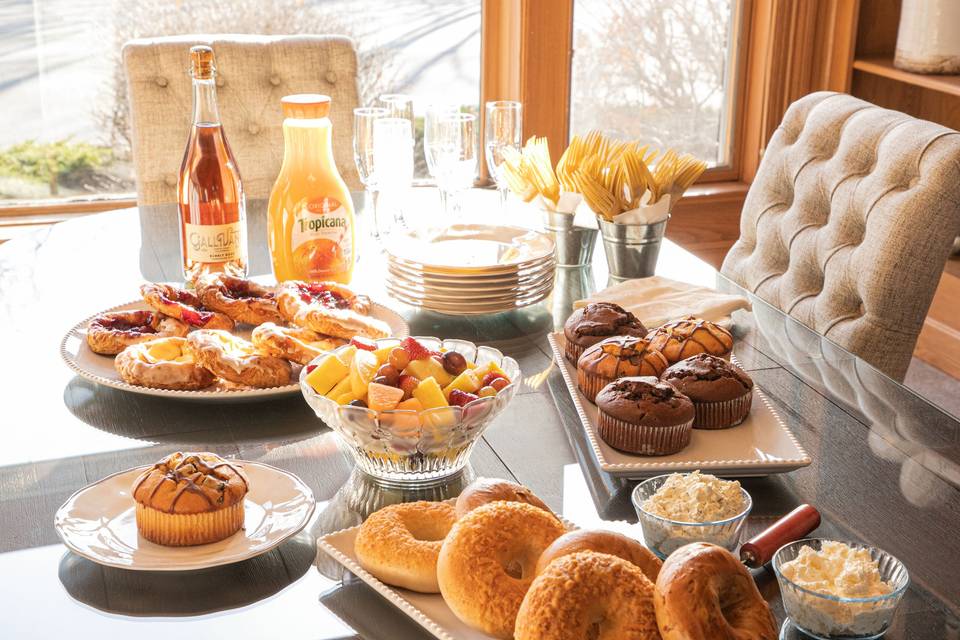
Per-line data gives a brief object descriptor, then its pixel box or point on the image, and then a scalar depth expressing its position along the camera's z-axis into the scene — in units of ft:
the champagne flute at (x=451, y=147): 5.36
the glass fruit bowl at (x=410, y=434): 3.18
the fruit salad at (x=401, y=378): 3.25
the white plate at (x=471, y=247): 4.89
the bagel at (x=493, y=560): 2.52
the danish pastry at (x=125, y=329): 4.20
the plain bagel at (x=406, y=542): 2.71
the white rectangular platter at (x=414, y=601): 2.58
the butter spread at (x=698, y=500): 2.95
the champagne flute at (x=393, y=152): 5.25
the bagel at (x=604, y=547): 2.52
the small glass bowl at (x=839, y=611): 2.56
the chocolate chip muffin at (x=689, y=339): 4.01
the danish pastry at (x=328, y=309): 4.20
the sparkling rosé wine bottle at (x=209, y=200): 4.84
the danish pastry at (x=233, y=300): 4.52
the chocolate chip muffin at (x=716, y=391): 3.67
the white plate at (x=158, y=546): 2.89
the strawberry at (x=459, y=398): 3.29
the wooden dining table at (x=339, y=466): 2.77
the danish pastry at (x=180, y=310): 4.42
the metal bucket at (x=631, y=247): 5.27
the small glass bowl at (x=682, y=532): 2.90
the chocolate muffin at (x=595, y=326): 4.23
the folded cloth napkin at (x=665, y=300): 4.78
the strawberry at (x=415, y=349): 3.37
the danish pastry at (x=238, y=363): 3.87
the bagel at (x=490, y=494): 2.85
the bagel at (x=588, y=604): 2.29
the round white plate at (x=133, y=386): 3.82
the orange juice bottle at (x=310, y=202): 4.92
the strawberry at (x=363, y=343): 3.55
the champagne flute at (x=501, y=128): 5.70
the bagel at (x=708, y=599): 2.27
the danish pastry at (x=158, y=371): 3.86
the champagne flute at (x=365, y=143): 5.23
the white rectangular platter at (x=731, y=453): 3.40
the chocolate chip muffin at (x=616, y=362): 3.89
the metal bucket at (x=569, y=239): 5.50
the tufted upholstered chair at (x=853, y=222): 5.45
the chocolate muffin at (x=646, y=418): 3.46
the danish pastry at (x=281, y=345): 4.00
